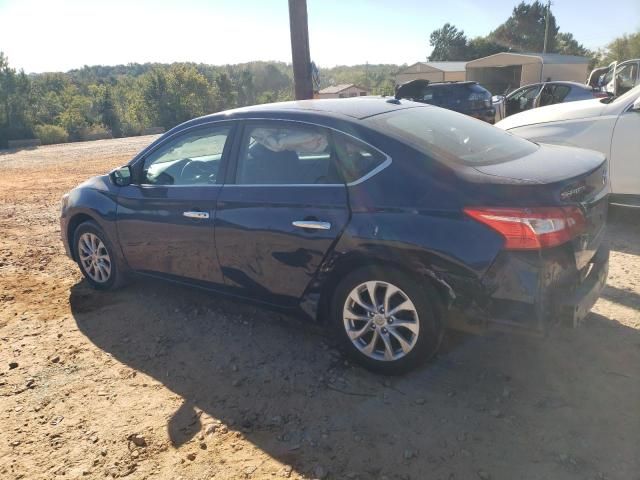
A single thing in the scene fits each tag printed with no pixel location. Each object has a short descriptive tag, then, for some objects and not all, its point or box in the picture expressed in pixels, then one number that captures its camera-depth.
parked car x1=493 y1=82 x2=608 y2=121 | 13.16
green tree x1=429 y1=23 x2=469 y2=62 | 72.50
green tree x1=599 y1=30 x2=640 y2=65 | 47.41
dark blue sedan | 2.62
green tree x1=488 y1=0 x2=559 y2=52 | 77.82
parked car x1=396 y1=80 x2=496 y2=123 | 14.71
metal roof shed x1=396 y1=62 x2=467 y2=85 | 42.84
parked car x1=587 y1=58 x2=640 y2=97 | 7.03
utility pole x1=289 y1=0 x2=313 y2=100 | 6.45
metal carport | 36.16
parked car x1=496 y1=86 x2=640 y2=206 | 5.23
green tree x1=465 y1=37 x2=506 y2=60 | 68.62
